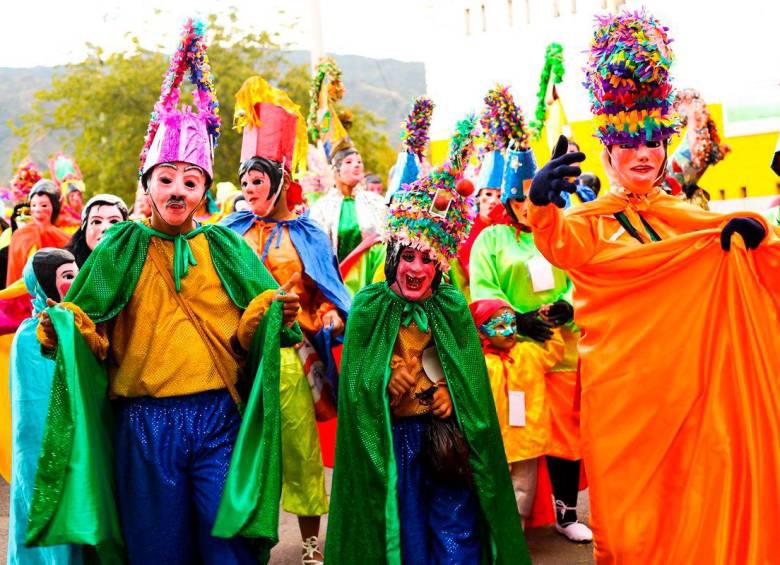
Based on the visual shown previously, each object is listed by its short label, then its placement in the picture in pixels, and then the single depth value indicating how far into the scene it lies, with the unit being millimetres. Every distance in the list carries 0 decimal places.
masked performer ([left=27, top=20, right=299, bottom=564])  4246
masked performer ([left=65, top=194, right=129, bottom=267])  5949
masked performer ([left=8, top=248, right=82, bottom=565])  5285
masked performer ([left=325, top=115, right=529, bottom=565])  4844
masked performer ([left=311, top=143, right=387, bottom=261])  8859
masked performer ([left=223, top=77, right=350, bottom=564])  6086
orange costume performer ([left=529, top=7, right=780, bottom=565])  4488
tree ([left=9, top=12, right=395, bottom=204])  24453
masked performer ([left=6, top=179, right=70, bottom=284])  8781
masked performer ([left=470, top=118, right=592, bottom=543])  6359
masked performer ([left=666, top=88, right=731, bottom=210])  9023
